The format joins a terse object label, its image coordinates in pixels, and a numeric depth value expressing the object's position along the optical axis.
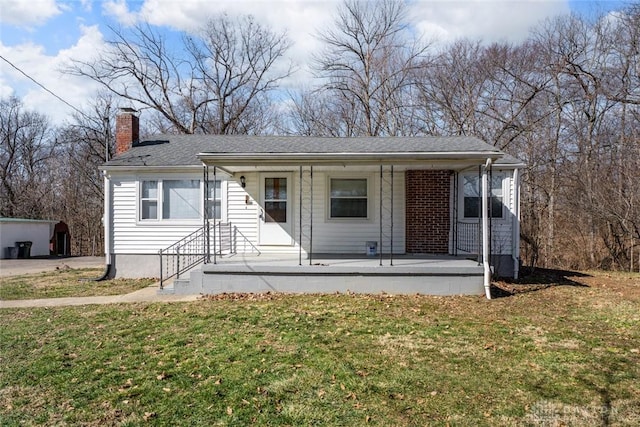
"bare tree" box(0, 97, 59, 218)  27.64
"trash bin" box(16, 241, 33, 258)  19.52
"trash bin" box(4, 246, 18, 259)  19.19
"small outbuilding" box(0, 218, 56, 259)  19.17
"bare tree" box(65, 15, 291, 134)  23.50
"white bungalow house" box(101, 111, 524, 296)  10.63
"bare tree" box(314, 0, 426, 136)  21.66
